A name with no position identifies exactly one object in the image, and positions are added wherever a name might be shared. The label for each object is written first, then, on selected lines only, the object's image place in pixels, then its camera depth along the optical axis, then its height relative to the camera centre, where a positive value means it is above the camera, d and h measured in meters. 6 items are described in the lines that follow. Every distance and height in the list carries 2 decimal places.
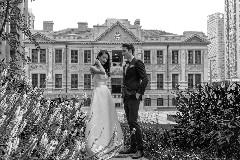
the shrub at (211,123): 6.11 -0.65
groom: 6.98 -0.07
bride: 7.10 -0.47
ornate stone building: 47.34 +3.35
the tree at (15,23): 10.88 +1.67
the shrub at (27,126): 2.04 -0.31
